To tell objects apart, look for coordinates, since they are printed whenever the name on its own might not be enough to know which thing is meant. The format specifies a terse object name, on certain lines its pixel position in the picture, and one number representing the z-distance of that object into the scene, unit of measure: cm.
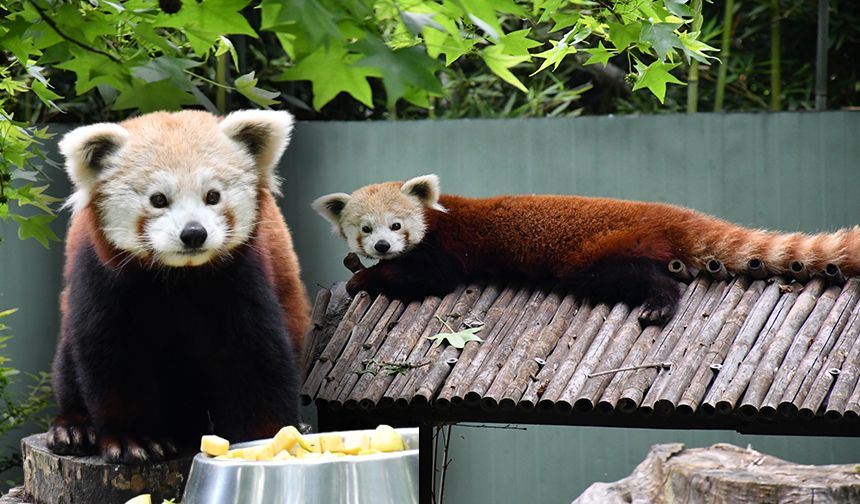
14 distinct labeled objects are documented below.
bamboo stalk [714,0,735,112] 1034
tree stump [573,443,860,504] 604
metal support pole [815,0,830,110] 908
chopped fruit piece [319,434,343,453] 510
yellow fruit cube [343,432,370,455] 504
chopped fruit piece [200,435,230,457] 498
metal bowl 471
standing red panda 505
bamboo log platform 552
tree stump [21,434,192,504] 559
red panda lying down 633
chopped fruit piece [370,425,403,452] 510
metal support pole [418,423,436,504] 663
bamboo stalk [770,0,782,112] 1066
